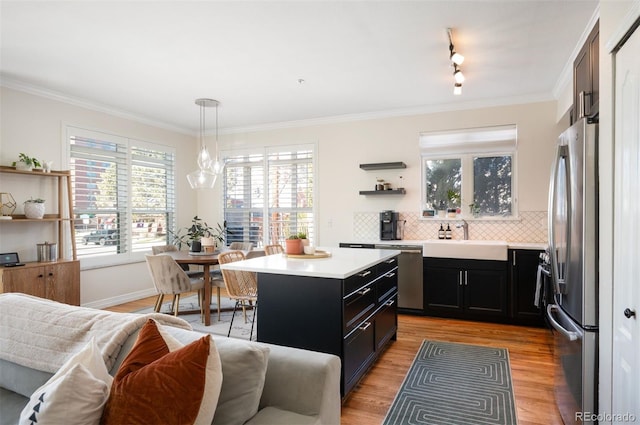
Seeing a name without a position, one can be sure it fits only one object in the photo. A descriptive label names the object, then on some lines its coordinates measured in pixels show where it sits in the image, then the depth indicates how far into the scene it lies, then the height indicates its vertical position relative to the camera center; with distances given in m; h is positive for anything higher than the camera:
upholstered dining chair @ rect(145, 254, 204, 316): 4.15 -0.74
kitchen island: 2.43 -0.67
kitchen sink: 4.32 -0.48
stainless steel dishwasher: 4.71 -0.89
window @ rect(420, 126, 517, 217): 4.93 +0.54
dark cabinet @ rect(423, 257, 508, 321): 4.34 -0.95
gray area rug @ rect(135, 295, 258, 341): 4.08 -1.34
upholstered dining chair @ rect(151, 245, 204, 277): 4.95 -0.55
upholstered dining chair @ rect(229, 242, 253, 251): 5.58 -0.55
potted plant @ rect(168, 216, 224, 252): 6.34 -0.40
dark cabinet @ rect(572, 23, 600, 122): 2.30 +0.91
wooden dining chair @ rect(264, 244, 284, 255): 4.37 -0.47
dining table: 4.29 -0.61
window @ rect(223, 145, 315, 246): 6.08 +0.27
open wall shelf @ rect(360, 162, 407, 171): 5.27 +0.63
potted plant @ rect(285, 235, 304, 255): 3.29 -0.33
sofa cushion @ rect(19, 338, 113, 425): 1.02 -0.54
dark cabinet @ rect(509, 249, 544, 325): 4.21 -0.86
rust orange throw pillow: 1.05 -0.52
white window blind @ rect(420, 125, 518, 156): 4.89 +0.94
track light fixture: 3.20 +1.34
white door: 1.50 -0.11
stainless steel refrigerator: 1.92 -0.32
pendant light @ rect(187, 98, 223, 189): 4.88 +0.53
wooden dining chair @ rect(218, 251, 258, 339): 3.46 -0.70
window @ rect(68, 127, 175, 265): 4.92 +0.23
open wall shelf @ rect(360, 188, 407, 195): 5.29 +0.25
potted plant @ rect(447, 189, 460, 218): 5.12 +0.10
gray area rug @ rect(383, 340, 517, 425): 2.41 -1.34
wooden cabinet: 3.72 -0.75
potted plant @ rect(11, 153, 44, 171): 4.04 +0.51
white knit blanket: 1.56 -0.54
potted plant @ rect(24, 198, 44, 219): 4.12 +0.01
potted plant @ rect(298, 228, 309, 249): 3.33 -0.27
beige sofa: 1.30 -0.63
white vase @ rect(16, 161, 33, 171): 4.04 +0.47
